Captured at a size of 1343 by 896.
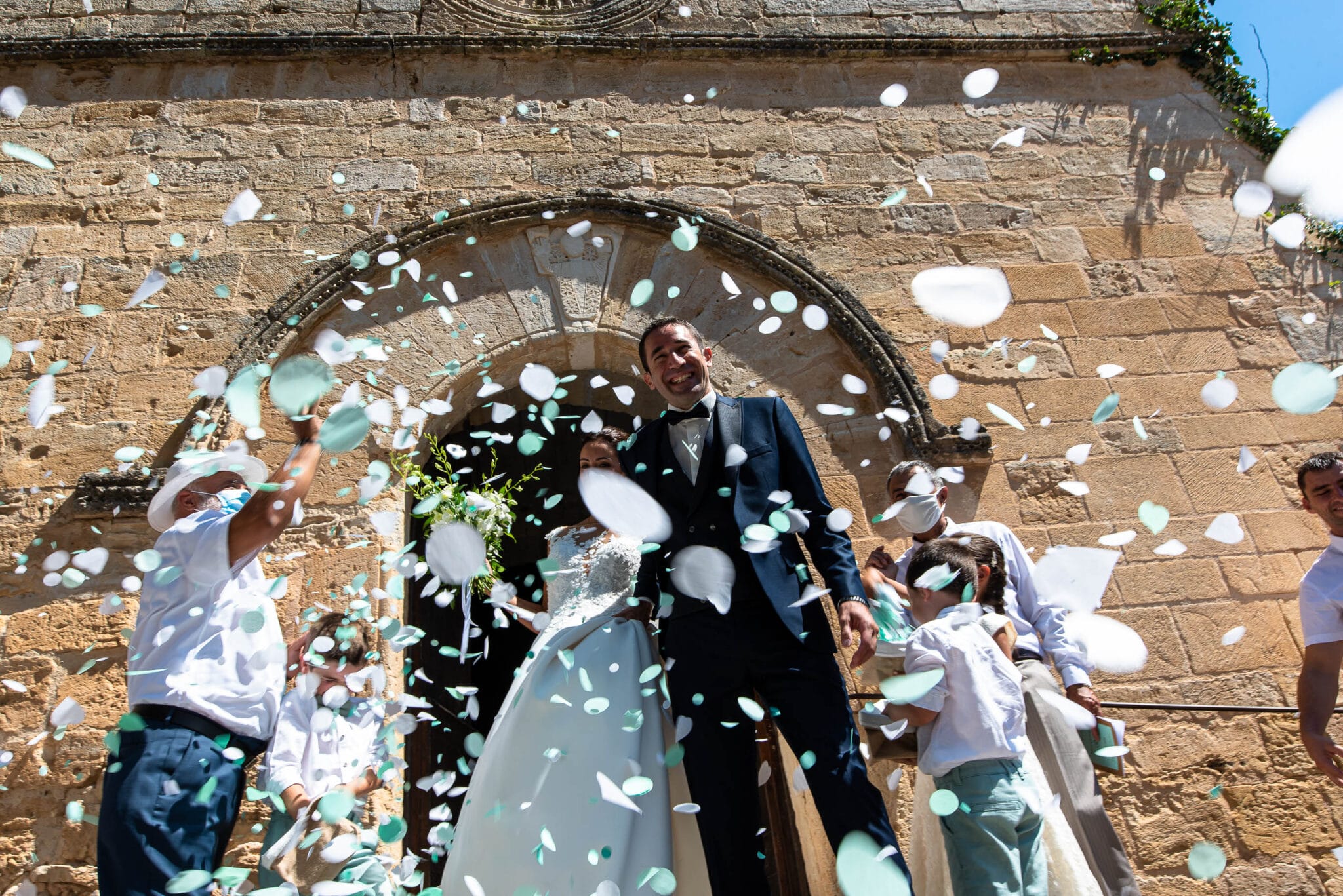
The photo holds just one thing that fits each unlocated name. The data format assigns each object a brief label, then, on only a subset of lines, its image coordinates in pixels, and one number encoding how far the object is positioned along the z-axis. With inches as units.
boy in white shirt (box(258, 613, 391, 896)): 108.0
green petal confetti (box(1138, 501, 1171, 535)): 155.3
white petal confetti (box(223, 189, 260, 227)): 175.5
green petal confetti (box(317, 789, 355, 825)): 105.5
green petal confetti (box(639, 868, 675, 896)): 95.5
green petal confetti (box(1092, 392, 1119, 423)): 161.2
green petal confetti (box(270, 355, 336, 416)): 108.5
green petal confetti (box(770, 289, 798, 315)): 170.2
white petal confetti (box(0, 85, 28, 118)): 187.9
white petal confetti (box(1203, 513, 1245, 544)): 155.4
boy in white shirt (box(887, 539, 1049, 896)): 88.5
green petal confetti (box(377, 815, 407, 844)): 110.5
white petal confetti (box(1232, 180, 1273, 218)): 189.6
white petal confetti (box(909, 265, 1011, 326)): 175.5
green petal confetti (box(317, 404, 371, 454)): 101.7
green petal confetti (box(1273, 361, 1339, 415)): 166.7
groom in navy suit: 92.6
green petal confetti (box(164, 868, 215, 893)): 82.1
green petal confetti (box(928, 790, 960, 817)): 91.4
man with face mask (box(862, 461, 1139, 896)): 98.7
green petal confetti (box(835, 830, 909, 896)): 86.4
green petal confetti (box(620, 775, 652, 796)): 100.0
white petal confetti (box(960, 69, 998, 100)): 200.7
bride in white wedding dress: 98.3
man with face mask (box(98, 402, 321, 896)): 84.3
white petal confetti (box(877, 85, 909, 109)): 197.9
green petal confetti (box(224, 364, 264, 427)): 145.9
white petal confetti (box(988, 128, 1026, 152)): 193.8
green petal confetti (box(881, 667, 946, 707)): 93.2
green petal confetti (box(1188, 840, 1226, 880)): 128.7
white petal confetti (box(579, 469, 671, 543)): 113.3
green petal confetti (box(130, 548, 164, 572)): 94.5
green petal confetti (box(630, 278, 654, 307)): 167.6
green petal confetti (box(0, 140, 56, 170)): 179.2
